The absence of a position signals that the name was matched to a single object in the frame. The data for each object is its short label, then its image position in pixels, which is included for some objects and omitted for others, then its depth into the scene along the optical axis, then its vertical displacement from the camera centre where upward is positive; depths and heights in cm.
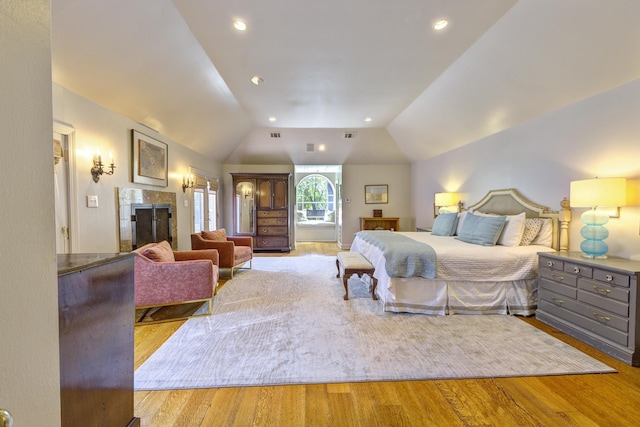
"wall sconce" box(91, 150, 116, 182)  283 +41
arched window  934 +29
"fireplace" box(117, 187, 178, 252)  329 -15
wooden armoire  692 -7
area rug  200 -123
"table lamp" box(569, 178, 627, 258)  241 +3
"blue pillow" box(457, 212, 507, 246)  351 -31
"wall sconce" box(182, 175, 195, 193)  491 +44
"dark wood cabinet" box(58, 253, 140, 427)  105 -59
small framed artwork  760 +35
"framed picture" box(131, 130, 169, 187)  350 +65
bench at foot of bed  340 -80
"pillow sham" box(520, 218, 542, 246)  338 -31
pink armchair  283 -80
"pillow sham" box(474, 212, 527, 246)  337 -31
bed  306 -87
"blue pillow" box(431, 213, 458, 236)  458 -32
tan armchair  447 -70
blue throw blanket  302 -62
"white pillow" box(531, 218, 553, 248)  329 -35
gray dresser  212 -83
